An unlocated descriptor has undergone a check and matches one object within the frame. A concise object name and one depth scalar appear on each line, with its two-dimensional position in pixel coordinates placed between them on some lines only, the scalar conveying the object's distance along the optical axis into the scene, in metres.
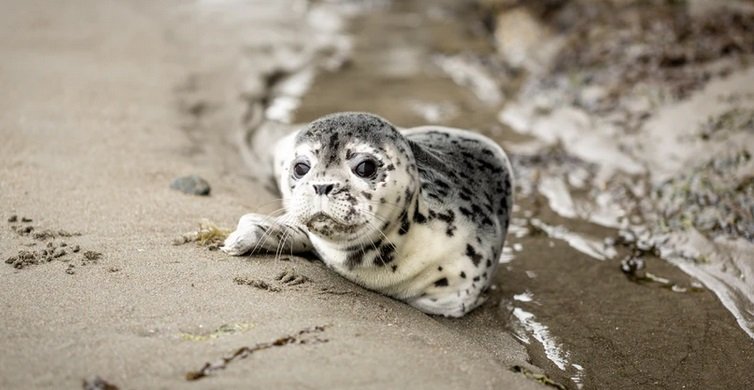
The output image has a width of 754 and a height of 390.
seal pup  3.31
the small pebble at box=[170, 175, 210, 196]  4.68
